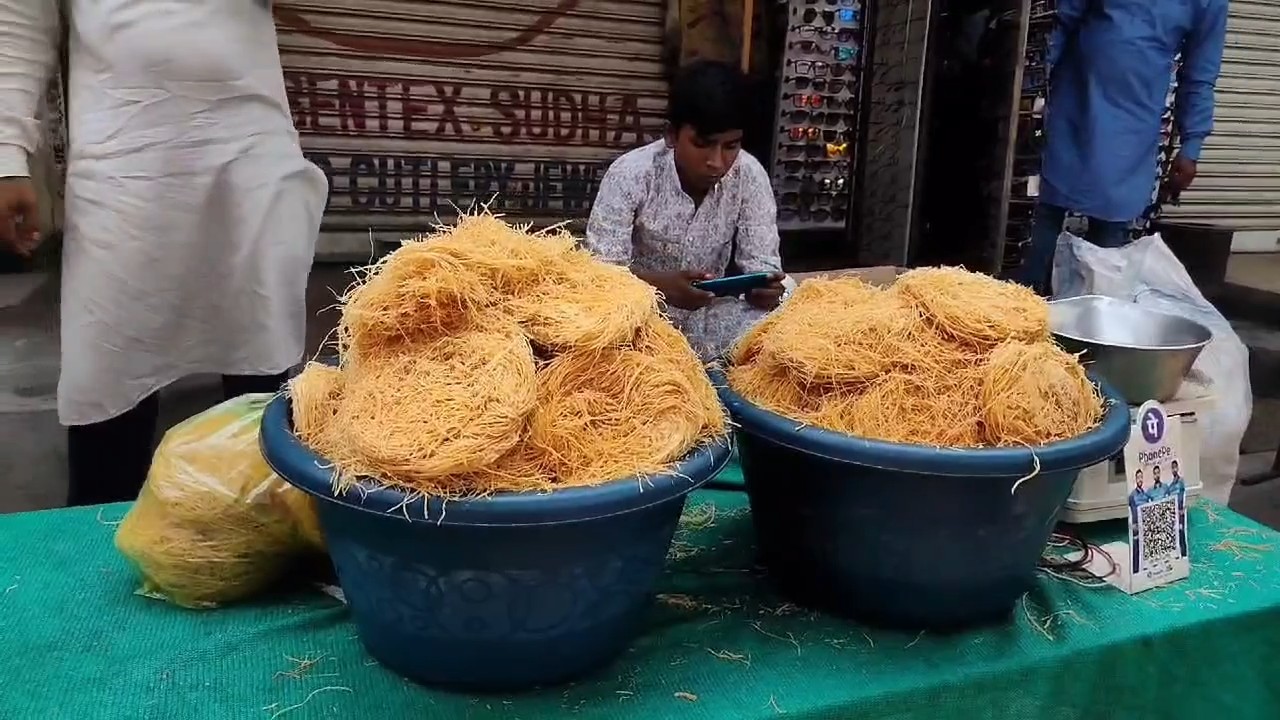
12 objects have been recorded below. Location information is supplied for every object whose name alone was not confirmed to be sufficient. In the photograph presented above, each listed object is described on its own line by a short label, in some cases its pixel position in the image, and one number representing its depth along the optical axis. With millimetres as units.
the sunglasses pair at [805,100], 5395
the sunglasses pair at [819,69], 5340
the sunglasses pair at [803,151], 5500
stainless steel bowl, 1785
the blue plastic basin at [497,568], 1086
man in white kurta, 2152
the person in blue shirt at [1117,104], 3832
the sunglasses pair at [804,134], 5465
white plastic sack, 2266
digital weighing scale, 1765
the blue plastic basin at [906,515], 1286
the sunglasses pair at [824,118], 5445
